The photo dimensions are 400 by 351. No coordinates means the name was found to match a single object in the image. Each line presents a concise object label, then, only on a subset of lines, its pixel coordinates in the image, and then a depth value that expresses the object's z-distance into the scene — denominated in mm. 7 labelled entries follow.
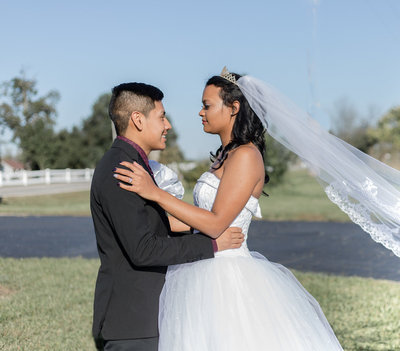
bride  2906
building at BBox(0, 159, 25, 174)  40225
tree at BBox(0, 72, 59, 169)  37438
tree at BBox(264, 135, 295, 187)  31703
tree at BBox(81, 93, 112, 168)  64562
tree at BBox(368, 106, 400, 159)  49156
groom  2631
